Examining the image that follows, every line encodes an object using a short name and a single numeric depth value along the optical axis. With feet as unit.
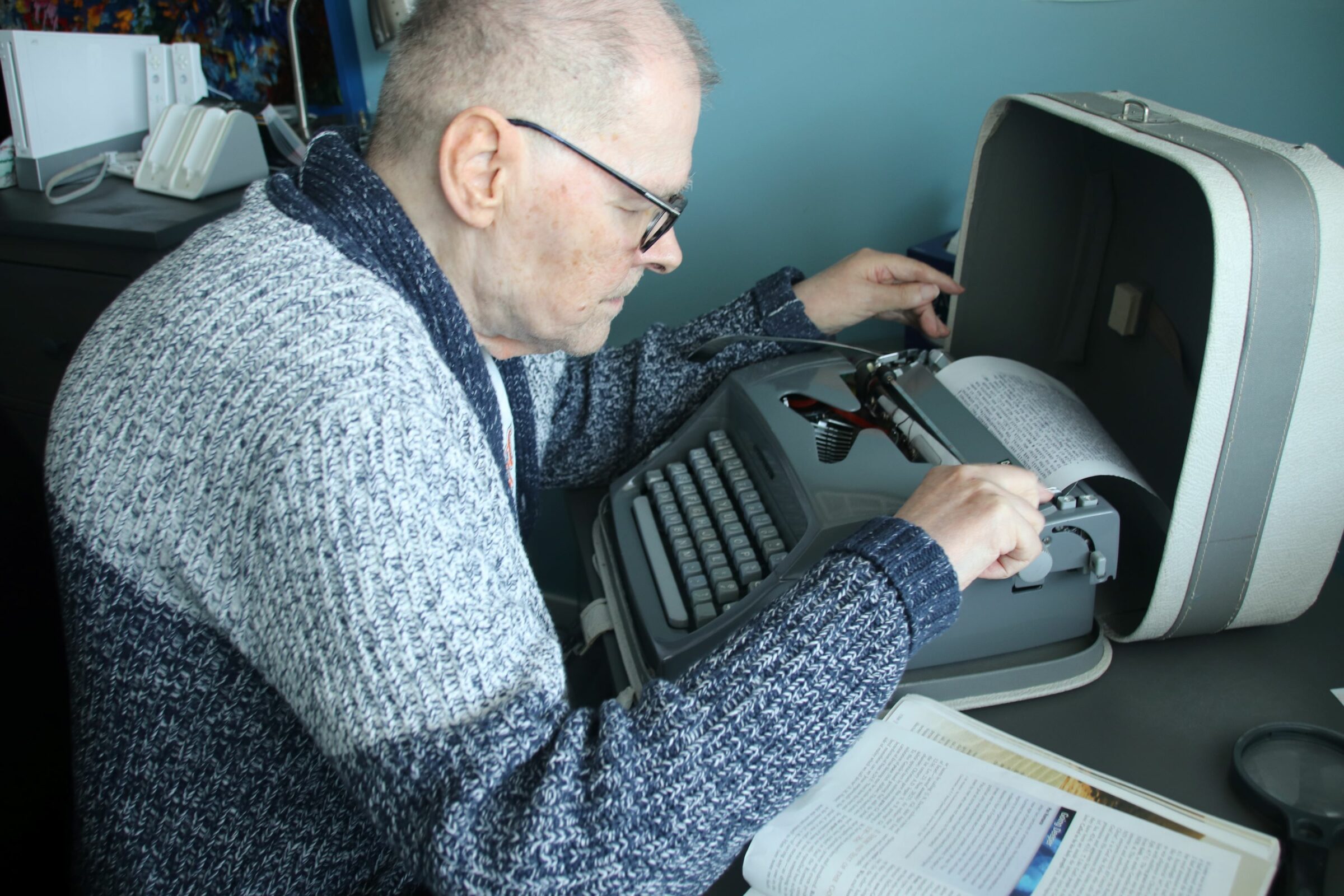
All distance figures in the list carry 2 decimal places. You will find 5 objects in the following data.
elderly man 1.90
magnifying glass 2.15
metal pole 5.19
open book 2.08
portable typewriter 2.68
